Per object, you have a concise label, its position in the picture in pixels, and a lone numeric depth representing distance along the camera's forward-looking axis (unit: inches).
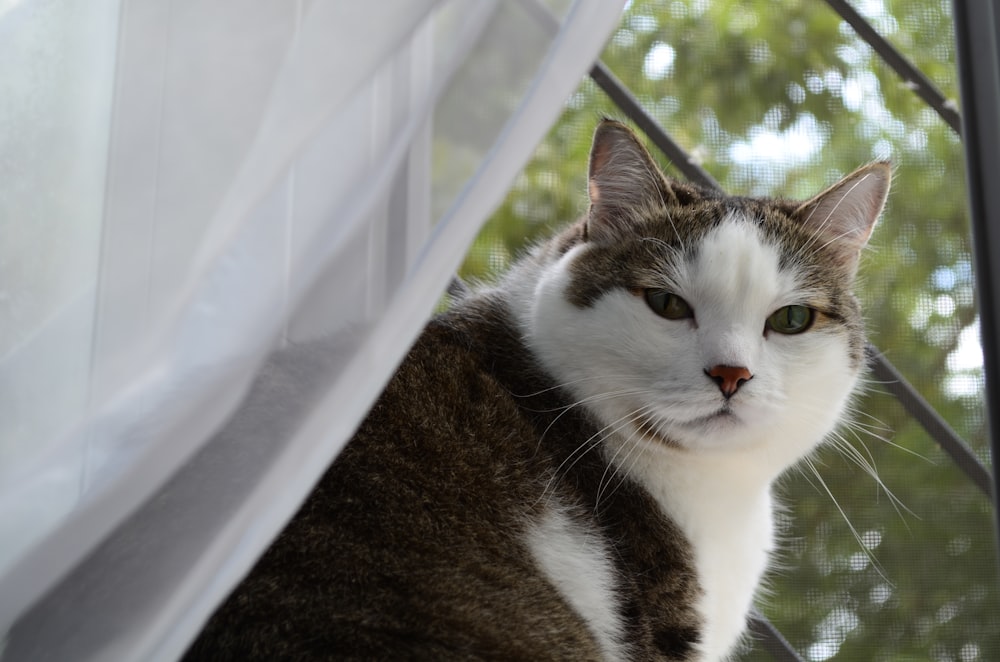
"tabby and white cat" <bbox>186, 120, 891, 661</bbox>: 24.9
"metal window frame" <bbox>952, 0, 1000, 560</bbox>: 27.6
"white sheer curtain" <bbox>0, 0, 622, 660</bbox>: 22.4
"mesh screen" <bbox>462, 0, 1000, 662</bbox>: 31.1
